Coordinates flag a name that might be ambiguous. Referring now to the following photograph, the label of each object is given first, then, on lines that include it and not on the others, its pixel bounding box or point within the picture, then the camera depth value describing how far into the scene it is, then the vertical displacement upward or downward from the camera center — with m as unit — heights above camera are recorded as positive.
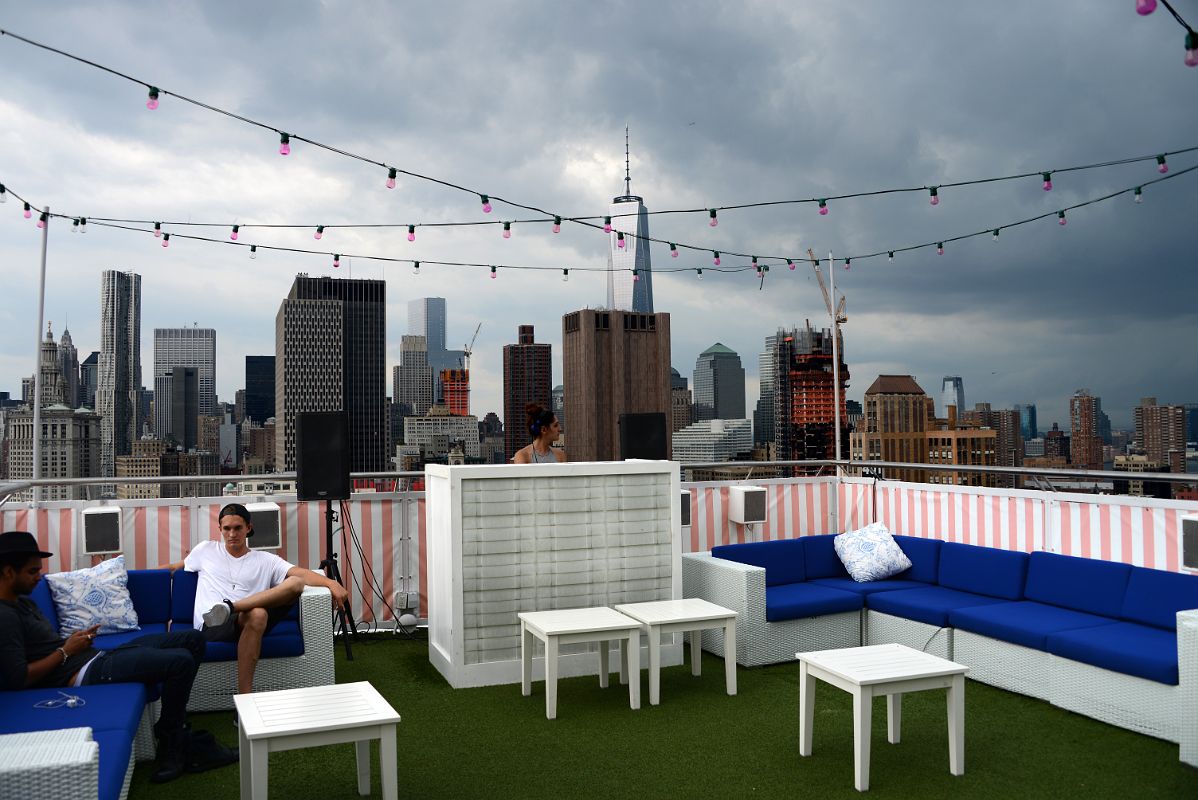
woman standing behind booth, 6.21 -0.06
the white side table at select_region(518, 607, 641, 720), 4.29 -1.01
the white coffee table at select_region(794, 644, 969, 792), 3.36 -0.99
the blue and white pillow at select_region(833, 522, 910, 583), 5.92 -0.86
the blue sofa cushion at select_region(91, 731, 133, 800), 2.49 -0.95
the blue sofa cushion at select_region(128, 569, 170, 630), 4.72 -0.84
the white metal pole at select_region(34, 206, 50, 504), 7.34 +0.61
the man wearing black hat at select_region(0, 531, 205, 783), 3.38 -0.88
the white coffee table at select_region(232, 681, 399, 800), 2.83 -0.94
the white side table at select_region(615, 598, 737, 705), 4.51 -0.99
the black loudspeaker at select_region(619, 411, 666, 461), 6.70 -0.06
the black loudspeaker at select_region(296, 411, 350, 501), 5.76 -0.15
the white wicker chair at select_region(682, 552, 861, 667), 5.24 -1.18
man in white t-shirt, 4.30 -0.77
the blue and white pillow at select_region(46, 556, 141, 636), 4.34 -0.80
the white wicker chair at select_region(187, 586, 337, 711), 4.41 -1.17
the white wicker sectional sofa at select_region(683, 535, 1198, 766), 3.94 -1.02
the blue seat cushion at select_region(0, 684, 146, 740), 2.96 -0.95
